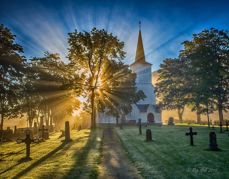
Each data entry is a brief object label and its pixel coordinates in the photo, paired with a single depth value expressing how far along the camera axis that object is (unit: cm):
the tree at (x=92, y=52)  3212
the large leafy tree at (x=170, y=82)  4869
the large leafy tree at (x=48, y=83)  3600
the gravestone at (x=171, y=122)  4413
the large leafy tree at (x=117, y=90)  3512
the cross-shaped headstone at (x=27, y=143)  1114
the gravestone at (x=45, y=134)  2065
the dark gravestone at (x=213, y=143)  1129
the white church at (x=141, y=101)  5356
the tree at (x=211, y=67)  2892
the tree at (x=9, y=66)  2436
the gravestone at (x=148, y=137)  1605
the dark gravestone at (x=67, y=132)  1789
